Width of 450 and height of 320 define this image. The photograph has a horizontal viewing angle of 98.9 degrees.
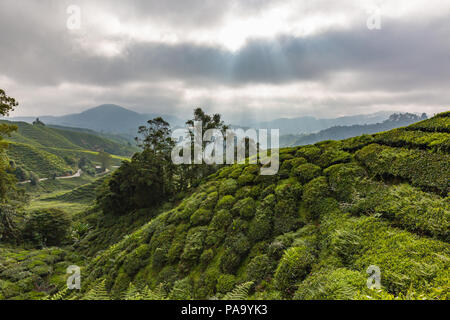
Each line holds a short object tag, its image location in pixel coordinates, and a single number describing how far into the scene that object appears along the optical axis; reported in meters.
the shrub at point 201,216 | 7.99
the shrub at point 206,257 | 6.18
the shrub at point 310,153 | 8.40
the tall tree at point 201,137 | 19.78
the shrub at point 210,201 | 8.79
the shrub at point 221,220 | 7.18
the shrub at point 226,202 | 8.12
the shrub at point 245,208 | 7.05
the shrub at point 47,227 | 20.97
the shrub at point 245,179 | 9.09
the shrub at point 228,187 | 9.14
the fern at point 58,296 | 3.89
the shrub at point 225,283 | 5.00
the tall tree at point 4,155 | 13.37
